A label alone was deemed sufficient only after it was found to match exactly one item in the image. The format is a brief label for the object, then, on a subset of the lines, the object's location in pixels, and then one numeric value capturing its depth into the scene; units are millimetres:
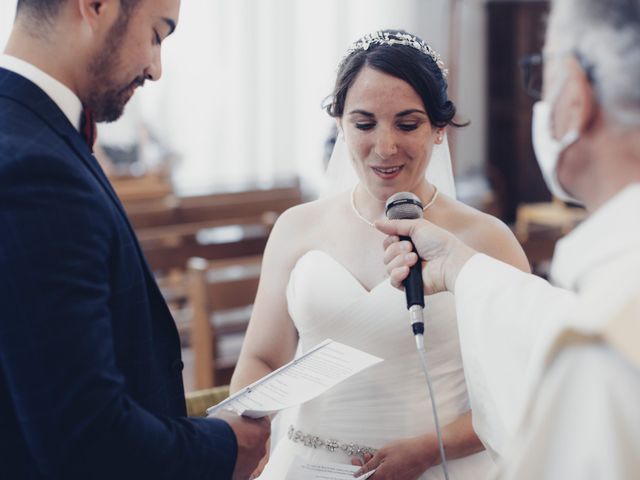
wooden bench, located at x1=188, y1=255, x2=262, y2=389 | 3508
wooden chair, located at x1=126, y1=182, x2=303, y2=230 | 5914
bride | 2207
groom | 1331
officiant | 1088
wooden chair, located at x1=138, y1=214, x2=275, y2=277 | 4332
